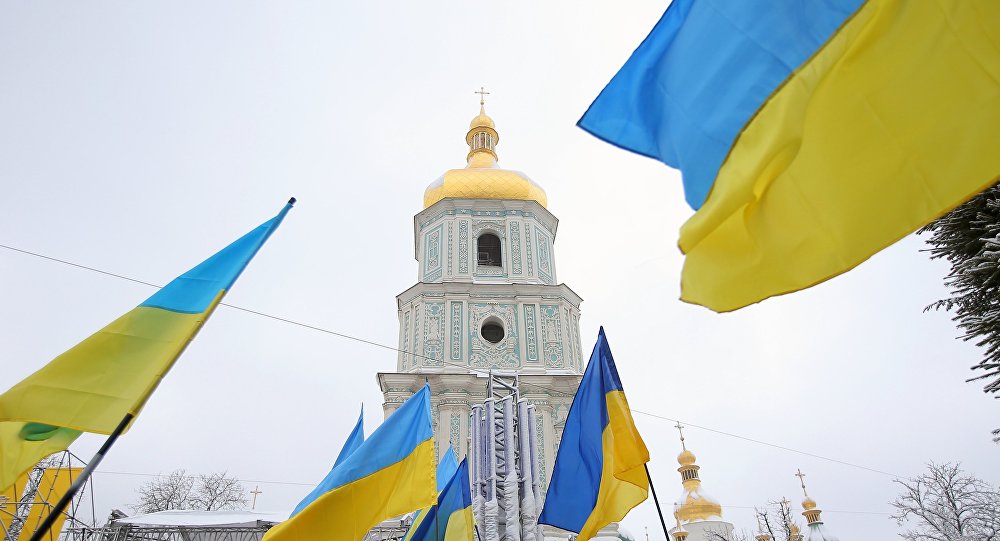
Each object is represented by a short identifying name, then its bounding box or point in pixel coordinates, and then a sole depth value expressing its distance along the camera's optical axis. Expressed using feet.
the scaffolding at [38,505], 45.80
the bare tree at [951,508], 75.15
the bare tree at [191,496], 113.19
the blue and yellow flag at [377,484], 24.32
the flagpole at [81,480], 15.03
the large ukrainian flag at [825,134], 10.52
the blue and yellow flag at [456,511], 31.42
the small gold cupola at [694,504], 149.69
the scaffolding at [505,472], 44.78
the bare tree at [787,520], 96.02
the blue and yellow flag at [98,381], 17.75
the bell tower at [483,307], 71.15
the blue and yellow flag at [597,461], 26.12
